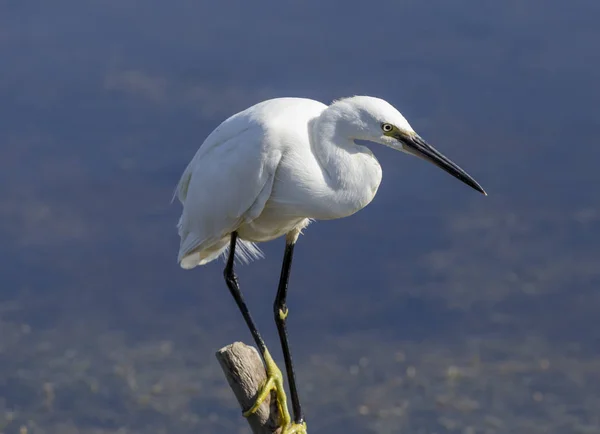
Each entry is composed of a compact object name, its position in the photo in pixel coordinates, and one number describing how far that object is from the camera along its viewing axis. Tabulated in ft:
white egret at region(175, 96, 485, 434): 22.91
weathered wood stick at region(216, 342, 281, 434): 24.47
